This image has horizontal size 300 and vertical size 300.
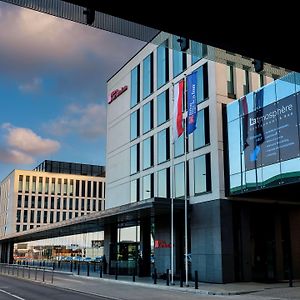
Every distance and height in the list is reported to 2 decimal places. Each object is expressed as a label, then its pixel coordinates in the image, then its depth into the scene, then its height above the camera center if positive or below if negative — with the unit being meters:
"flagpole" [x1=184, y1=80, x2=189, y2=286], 28.46 +4.37
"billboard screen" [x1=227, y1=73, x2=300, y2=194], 26.53 +6.48
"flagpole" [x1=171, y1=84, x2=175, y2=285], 28.61 +3.09
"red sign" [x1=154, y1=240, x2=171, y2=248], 37.36 +0.34
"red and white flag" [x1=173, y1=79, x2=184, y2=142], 31.47 +8.80
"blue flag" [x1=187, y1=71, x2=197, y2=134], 30.62 +9.26
